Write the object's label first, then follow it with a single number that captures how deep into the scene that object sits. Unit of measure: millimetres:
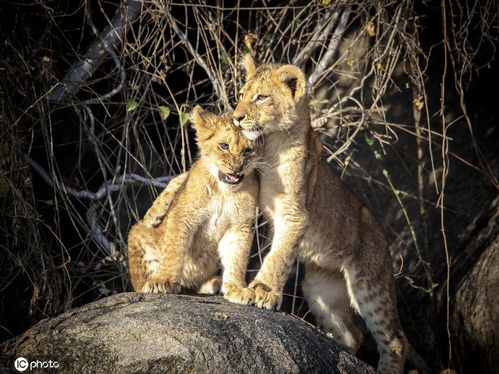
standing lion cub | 10086
